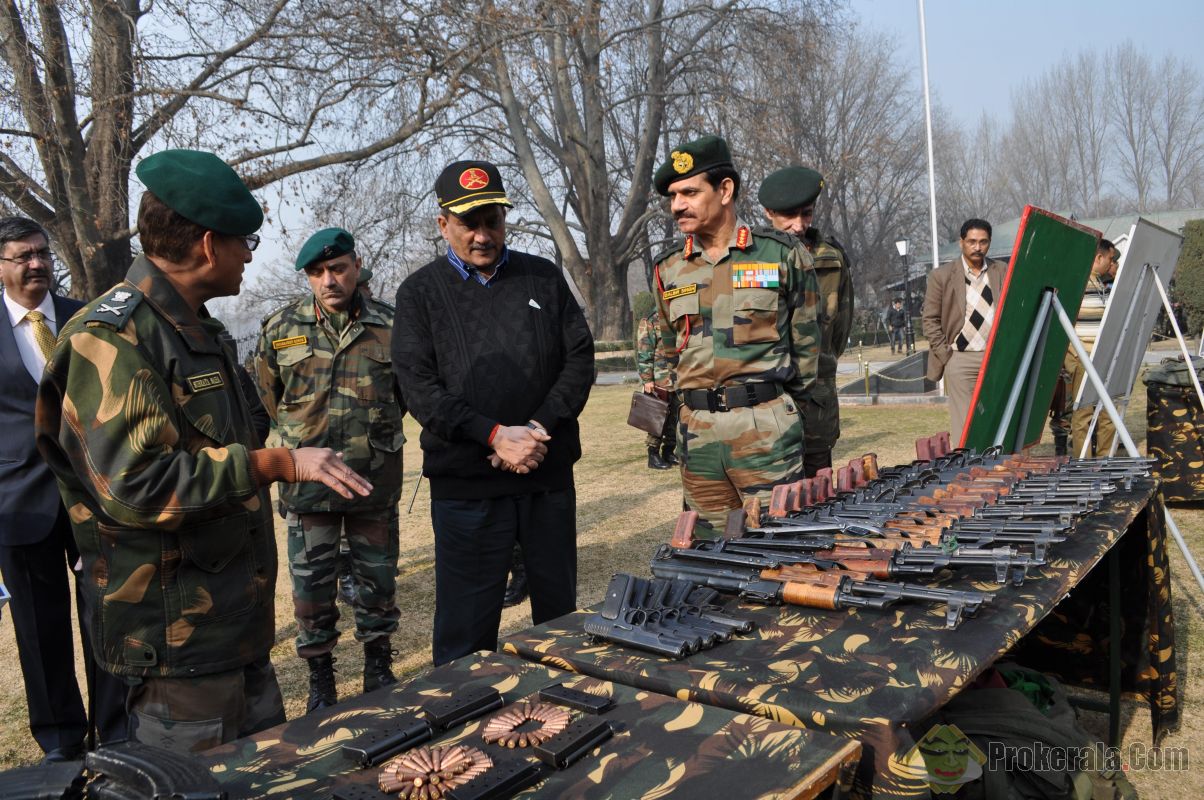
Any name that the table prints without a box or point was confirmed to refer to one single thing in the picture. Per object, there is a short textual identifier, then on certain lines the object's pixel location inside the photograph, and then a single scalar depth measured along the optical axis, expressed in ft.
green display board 11.90
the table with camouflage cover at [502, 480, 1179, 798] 4.73
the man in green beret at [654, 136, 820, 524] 11.10
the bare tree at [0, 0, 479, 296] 29.01
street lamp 75.77
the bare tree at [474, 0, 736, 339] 72.54
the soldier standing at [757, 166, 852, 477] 15.19
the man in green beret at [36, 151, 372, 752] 6.23
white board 14.66
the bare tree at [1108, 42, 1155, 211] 187.52
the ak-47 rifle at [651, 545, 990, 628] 6.33
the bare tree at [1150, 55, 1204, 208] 183.73
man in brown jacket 21.06
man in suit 10.89
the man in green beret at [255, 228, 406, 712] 12.56
